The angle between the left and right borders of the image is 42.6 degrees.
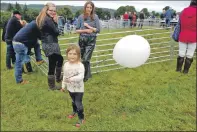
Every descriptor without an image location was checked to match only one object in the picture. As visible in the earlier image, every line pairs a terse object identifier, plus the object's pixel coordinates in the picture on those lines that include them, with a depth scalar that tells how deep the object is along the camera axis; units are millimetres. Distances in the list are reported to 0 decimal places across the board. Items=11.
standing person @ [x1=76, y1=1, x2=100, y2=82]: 5668
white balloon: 5074
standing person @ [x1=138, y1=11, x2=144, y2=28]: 20153
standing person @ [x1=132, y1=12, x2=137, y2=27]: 21867
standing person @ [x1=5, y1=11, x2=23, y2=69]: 6898
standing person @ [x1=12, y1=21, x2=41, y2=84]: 5578
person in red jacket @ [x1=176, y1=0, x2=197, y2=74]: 6059
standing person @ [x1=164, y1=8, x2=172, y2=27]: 16750
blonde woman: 5039
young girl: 4092
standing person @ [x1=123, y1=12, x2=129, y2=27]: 22411
